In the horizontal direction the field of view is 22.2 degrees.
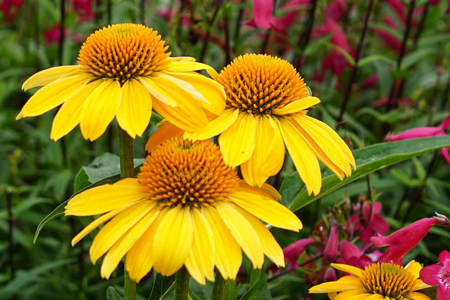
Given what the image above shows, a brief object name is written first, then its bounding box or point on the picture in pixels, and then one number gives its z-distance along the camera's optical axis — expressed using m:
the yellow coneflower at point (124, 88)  0.42
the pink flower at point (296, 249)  0.53
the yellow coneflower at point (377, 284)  0.45
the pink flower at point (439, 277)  0.43
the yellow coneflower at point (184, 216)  0.40
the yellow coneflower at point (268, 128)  0.42
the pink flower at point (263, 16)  0.60
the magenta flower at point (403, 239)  0.45
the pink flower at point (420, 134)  0.53
